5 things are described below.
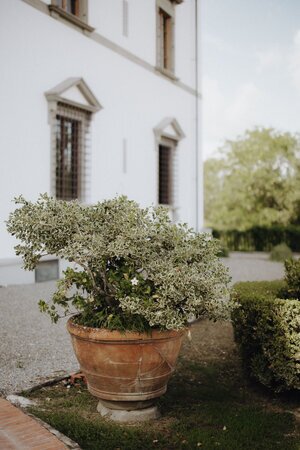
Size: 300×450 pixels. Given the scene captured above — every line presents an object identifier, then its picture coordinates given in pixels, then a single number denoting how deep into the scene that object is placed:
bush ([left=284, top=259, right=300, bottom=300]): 4.64
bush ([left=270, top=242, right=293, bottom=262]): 16.56
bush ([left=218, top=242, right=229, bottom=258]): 17.29
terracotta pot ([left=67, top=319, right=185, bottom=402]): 3.31
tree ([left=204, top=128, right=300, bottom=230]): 21.94
